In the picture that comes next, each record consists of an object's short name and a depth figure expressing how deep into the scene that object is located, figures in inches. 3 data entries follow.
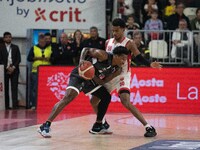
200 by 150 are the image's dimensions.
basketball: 458.6
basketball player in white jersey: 477.4
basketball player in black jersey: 464.4
